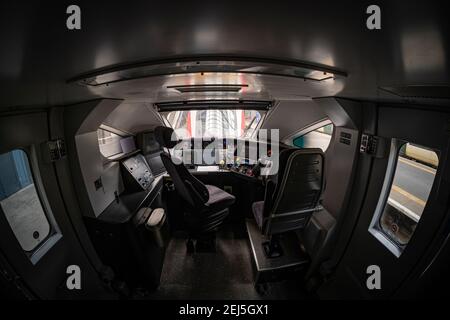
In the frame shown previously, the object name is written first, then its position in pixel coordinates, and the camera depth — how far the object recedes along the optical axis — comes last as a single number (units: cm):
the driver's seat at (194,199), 212
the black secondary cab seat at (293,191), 174
